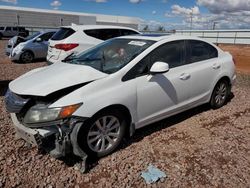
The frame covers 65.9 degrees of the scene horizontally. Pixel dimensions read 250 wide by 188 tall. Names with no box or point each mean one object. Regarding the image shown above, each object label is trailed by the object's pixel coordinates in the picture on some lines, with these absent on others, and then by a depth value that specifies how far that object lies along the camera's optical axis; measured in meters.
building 43.06
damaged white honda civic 2.32
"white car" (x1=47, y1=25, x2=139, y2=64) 6.40
